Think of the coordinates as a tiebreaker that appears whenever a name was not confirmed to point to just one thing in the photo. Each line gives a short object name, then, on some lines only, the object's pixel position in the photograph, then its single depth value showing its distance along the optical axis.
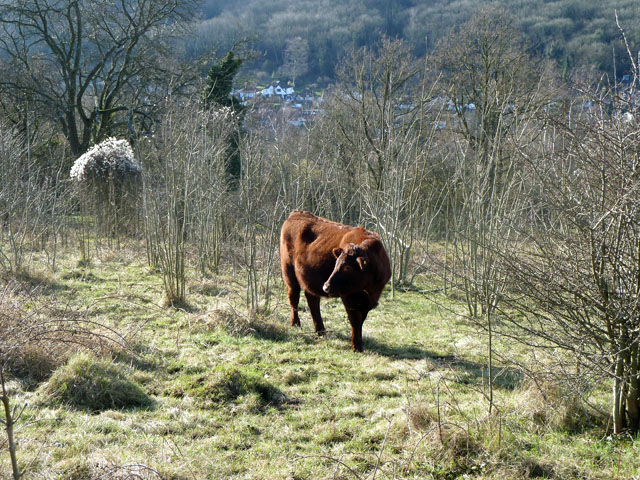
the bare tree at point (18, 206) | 8.59
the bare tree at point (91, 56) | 20.50
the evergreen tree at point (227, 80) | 19.23
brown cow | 5.83
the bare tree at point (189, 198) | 7.66
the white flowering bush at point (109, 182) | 14.98
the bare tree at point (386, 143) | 10.25
